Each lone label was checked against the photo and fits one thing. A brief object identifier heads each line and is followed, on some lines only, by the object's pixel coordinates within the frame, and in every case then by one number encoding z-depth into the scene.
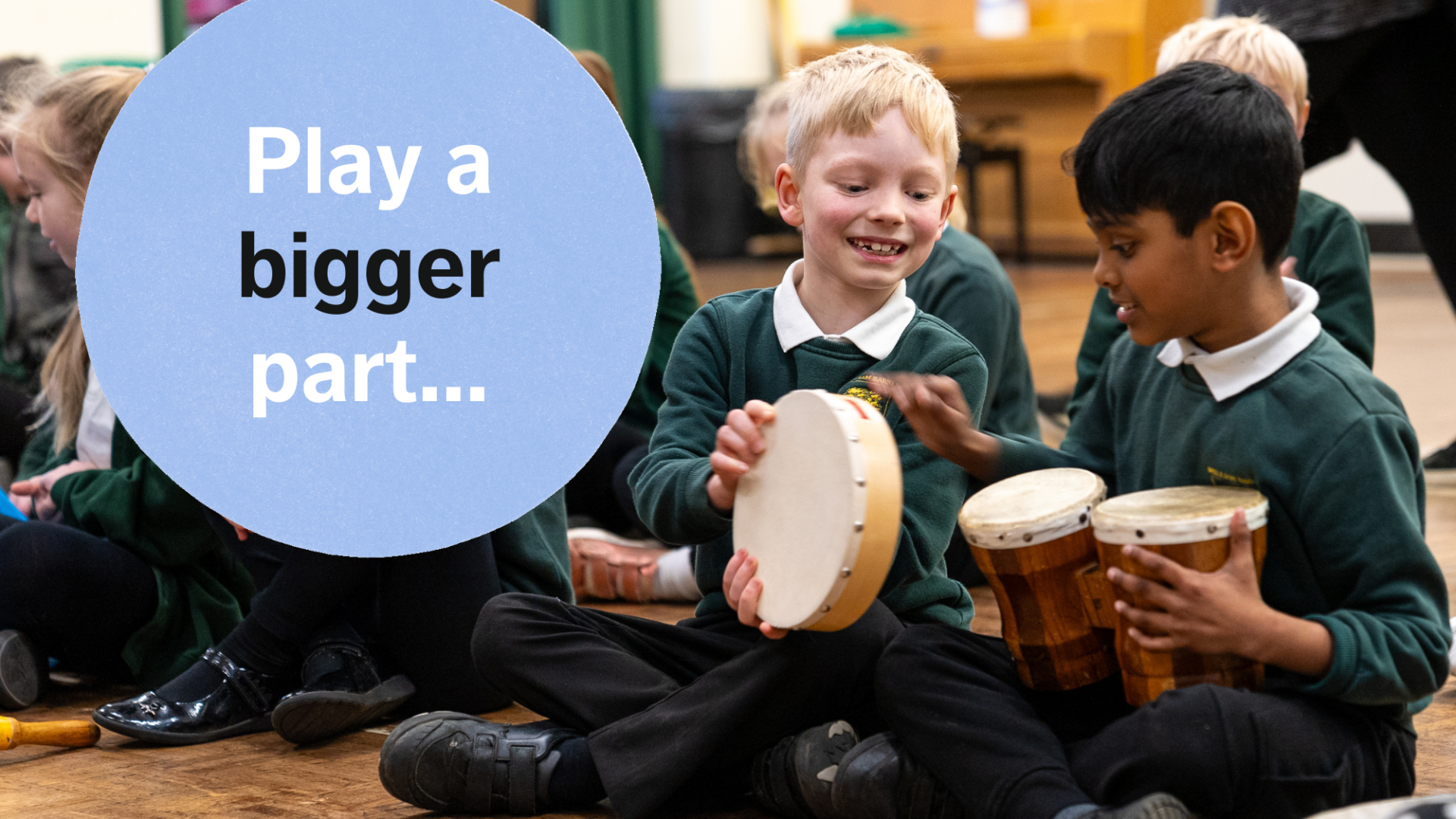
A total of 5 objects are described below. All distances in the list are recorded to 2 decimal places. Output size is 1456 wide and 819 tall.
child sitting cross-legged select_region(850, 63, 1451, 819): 3.67
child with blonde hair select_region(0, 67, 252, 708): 4.43
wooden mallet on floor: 4.11
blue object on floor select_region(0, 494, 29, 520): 4.55
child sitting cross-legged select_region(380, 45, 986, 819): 3.91
